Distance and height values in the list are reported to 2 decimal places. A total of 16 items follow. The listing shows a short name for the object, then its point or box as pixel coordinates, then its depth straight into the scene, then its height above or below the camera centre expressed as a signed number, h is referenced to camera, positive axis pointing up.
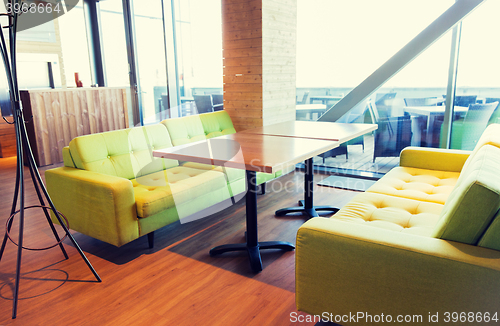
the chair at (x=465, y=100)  3.68 -0.19
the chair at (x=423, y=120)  3.92 -0.42
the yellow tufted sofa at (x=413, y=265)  1.29 -0.68
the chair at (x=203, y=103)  5.81 -0.26
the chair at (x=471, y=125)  3.64 -0.45
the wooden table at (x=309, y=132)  2.93 -0.39
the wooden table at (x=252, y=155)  2.05 -0.41
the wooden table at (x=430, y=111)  3.78 -0.32
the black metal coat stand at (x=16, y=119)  1.99 -0.16
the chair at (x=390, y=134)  4.20 -0.59
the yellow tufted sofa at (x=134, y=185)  2.45 -0.74
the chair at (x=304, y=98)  4.76 -0.18
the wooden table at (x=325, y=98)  4.47 -0.18
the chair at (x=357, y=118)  4.36 -0.41
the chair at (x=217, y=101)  5.70 -0.23
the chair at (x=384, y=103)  4.19 -0.23
